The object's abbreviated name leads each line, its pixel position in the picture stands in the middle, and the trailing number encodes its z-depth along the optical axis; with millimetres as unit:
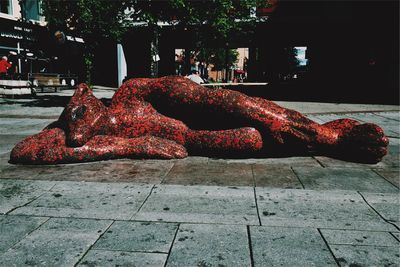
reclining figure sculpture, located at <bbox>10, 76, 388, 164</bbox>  4105
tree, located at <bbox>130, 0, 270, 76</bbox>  10828
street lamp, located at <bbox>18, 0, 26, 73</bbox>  18488
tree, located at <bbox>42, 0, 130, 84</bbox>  10836
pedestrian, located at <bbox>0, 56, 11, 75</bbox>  18581
